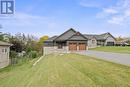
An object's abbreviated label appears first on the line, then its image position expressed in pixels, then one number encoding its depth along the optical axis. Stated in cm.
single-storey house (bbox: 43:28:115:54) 2246
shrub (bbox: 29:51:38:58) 1830
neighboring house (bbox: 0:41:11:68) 1277
